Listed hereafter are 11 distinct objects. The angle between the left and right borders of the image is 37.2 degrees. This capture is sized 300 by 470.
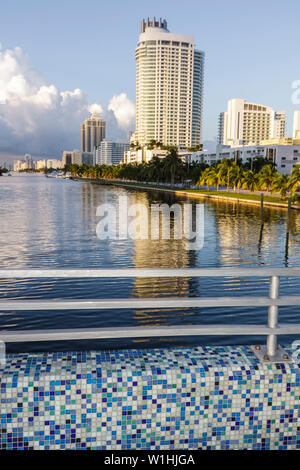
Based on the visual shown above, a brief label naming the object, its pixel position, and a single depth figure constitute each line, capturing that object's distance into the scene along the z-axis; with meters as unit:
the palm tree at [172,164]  120.29
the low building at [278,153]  127.94
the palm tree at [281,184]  58.34
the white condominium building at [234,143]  179.31
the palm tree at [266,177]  71.14
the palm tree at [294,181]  51.97
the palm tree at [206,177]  95.04
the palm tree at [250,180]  77.12
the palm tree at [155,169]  130.75
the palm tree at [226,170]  87.56
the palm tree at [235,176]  84.37
